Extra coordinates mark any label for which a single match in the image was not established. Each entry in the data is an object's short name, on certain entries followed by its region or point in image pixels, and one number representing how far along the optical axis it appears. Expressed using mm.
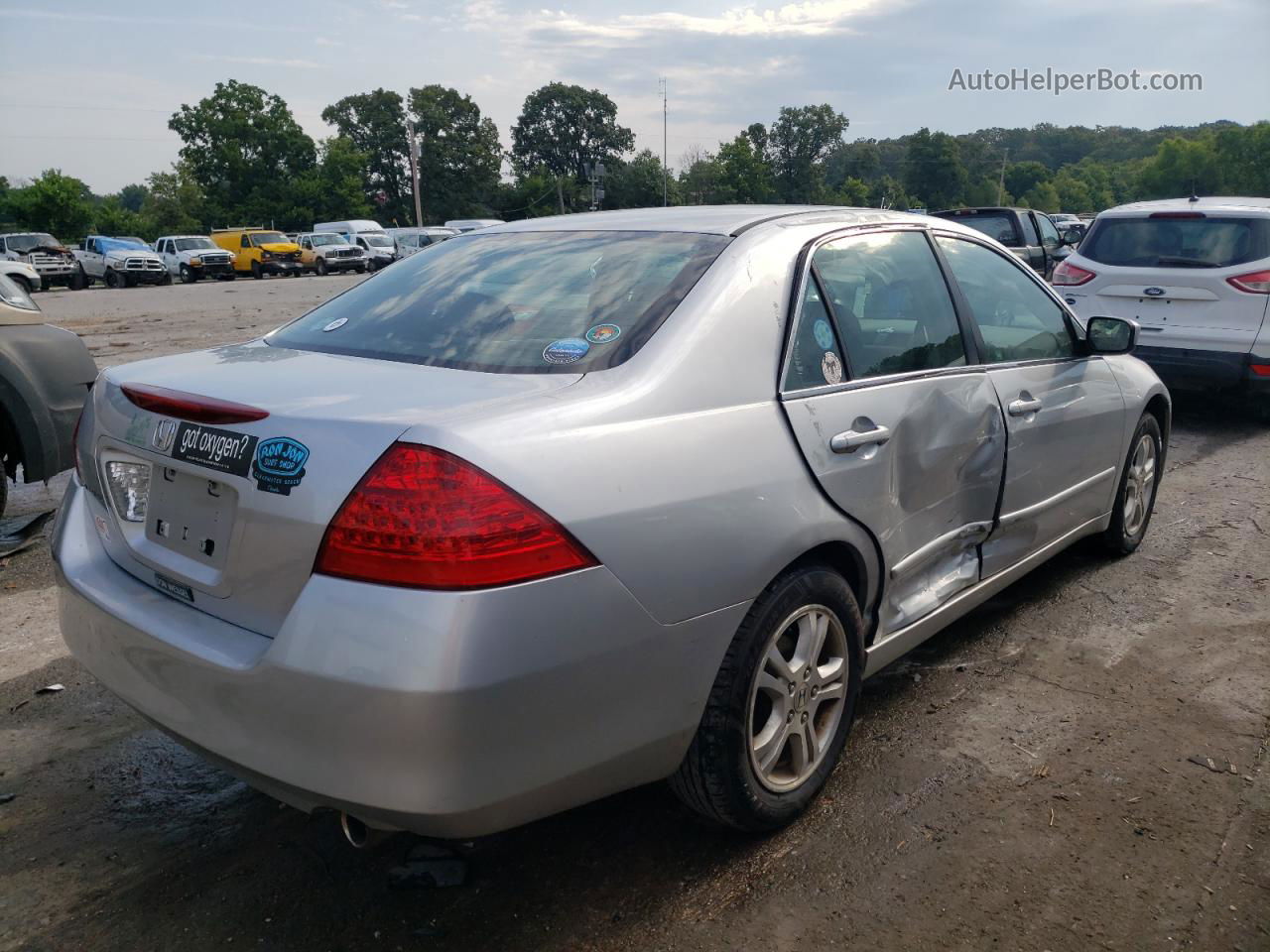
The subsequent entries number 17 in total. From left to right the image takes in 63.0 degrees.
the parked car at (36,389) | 5133
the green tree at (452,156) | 89438
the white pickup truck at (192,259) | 38531
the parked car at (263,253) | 40875
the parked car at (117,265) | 35250
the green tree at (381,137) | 93688
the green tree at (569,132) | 103312
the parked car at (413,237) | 42469
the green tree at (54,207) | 51844
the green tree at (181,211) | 67125
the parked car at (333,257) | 41969
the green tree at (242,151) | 68812
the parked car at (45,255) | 33531
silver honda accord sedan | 2014
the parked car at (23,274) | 23270
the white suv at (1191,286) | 7930
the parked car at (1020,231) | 14453
